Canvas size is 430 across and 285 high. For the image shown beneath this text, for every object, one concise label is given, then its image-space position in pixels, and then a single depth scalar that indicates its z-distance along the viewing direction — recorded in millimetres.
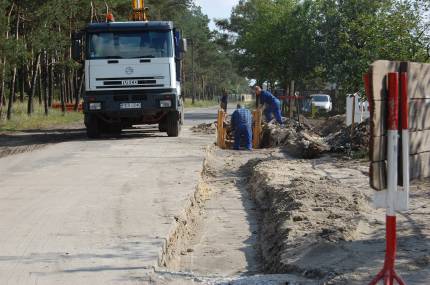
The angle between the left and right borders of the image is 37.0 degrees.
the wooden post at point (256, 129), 19623
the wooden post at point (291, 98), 25269
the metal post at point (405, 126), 4281
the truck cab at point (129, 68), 18203
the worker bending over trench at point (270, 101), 20500
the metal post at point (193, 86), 87125
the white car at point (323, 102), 43688
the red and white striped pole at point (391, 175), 4199
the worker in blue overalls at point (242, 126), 17875
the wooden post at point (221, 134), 19141
